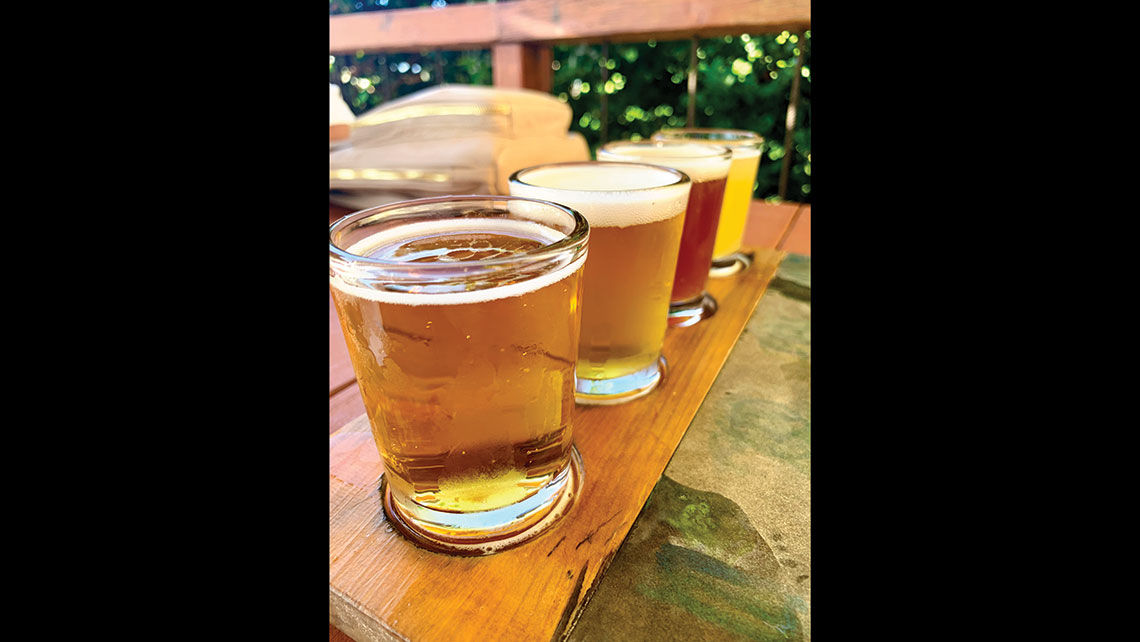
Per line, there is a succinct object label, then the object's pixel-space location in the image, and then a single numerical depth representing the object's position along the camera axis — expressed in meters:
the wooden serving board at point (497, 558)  0.16
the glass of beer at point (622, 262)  0.23
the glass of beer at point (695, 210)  0.32
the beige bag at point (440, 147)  0.52
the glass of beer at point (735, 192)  0.41
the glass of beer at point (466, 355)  0.16
